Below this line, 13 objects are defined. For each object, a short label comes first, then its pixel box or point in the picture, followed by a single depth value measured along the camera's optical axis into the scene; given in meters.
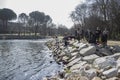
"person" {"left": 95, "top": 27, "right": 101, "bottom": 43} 9.33
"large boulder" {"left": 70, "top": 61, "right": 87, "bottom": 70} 6.92
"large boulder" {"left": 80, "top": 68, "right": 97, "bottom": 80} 5.56
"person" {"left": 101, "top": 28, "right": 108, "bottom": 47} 8.96
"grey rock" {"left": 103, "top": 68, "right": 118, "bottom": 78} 5.27
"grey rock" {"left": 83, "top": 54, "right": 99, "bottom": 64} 7.28
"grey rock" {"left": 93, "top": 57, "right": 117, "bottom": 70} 5.91
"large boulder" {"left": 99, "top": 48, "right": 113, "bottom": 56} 8.05
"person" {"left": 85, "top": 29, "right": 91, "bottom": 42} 10.52
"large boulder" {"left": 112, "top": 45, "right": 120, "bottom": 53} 8.40
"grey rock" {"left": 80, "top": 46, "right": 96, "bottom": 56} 8.05
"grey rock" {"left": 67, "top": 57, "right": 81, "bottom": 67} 7.79
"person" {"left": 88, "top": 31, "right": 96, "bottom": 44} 9.45
